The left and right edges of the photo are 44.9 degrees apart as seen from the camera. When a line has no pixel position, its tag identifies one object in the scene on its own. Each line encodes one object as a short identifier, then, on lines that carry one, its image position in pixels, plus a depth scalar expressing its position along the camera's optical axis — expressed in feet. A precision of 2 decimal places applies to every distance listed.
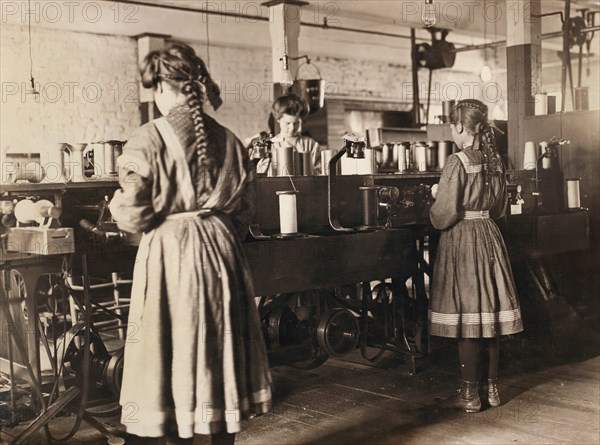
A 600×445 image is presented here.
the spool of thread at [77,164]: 12.82
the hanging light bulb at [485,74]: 29.18
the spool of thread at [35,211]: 10.26
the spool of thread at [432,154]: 17.92
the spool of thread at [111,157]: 12.87
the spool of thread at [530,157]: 19.73
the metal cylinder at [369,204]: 14.57
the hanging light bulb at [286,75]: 17.31
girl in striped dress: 12.82
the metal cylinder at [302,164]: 15.16
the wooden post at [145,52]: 30.09
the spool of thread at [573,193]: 18.35
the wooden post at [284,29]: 26.18
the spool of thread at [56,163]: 12.43
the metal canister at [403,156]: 17.56
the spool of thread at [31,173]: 11.78
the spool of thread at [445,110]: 23.25
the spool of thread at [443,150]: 18.02
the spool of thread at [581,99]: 21.16
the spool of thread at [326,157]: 16.19
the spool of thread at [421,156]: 17.79
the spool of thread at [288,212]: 12.86
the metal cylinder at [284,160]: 14.79
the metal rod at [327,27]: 25.59
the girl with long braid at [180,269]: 8.34
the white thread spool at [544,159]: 19.98
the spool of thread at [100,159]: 12.98
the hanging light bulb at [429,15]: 15.66
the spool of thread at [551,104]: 21.65
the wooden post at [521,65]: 21.67
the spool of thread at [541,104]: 21.49
